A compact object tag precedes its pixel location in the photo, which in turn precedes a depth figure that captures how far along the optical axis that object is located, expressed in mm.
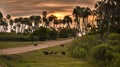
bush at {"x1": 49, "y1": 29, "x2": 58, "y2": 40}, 184900
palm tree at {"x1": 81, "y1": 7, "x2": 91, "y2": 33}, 179075
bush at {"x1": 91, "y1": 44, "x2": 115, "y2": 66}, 51156
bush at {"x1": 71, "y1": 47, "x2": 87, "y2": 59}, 75562
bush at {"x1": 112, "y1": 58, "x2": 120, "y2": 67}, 48731
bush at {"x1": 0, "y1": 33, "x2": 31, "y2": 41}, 151200
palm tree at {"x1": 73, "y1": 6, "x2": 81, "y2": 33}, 178012
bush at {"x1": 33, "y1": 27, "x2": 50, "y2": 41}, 170988
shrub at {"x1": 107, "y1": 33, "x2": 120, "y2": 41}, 60469
